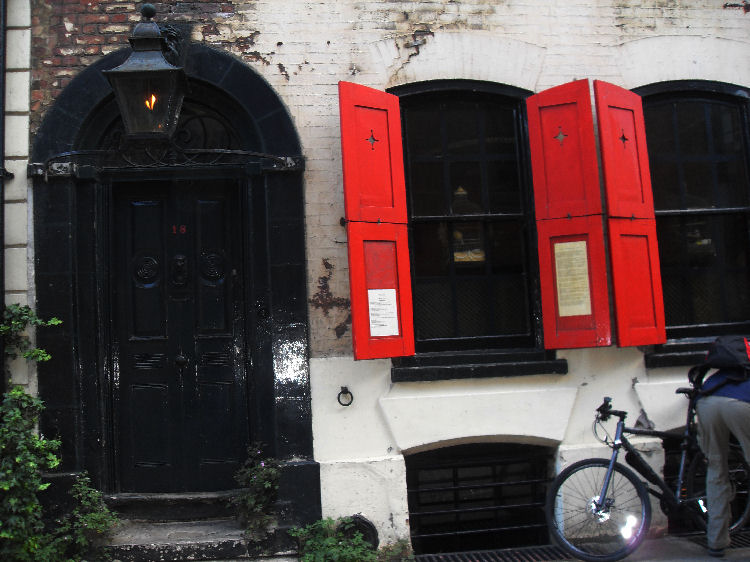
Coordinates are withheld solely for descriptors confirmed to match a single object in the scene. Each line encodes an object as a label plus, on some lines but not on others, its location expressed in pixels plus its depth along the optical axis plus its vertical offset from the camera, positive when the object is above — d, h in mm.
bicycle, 4094 -1147
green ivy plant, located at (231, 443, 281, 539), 4285 -1014
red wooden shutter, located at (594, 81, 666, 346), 4578 +761
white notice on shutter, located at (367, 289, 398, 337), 4348 +175
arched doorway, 4508 +479
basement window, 4805 -1232
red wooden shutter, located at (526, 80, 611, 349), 4523 +787
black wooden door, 4691 +92
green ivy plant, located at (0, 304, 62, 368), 4324 +198
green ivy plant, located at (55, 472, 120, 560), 4180 -1110
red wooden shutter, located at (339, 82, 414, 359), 4312 +777
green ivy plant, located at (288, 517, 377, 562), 4164 -1349
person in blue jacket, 4031 -752
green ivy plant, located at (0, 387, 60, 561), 3859 -740
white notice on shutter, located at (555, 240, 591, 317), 4559 +344
